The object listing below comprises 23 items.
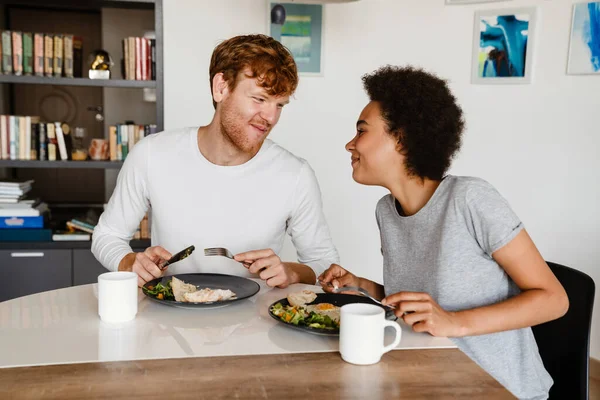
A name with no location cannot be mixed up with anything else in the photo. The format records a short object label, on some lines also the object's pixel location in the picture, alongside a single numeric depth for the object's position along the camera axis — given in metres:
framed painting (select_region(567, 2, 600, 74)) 2.92
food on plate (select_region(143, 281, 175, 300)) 1.37
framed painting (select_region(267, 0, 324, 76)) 3.24
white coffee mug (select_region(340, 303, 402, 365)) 1.03
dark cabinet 3.05
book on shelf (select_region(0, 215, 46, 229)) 3.07
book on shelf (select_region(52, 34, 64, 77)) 3.08
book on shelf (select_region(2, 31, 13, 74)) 3.03
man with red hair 1.84
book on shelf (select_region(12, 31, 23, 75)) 3.04
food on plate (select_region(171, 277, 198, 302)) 1.35
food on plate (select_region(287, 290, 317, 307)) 1.32
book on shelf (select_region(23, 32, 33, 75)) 3.05
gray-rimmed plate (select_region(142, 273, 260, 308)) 1.32
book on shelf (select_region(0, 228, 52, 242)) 3.06
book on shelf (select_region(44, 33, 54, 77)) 3.07
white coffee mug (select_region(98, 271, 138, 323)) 1.20
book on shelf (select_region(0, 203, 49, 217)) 3.06
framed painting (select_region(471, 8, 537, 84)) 3.08
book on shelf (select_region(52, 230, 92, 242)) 3.10
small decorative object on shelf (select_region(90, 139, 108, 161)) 3.21
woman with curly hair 1.26
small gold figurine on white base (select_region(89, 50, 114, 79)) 3.17
